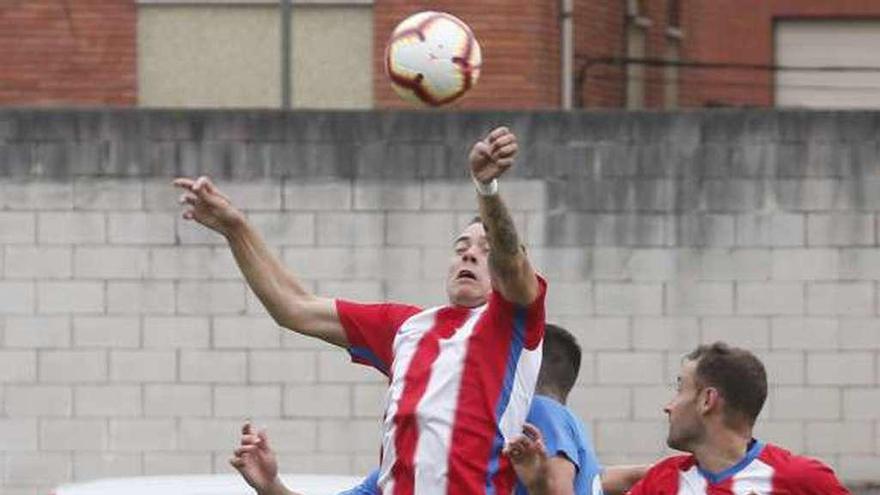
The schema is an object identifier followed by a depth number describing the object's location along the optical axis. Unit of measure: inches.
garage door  1959.9
